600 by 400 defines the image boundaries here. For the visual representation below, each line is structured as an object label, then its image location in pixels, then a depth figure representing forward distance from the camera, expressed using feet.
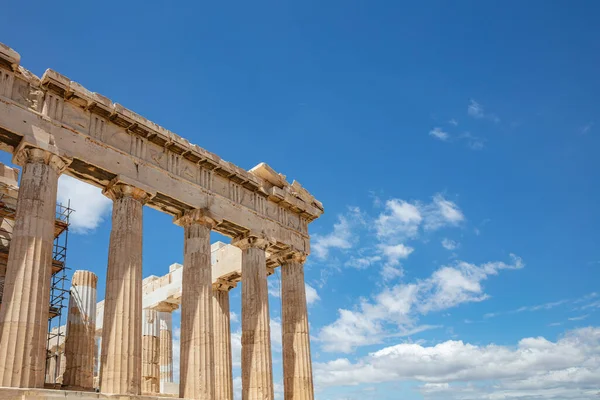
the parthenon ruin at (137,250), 56.34
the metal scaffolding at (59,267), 86.79
